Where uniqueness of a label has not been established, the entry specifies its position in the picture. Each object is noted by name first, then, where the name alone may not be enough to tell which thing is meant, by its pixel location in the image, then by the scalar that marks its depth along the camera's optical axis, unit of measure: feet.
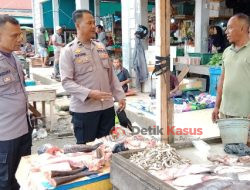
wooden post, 8.86
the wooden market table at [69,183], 7.90
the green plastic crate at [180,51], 35.98
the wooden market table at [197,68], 29.07
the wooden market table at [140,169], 6.70
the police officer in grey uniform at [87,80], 11.41
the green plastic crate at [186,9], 42.16
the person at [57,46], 41.49
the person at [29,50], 70.22
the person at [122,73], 27.73
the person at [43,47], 55.06
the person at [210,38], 33.12
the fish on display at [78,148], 9.81
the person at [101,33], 41.78
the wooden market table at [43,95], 22.17
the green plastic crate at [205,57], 31.02
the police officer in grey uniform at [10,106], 10.12
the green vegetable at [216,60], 29.04
